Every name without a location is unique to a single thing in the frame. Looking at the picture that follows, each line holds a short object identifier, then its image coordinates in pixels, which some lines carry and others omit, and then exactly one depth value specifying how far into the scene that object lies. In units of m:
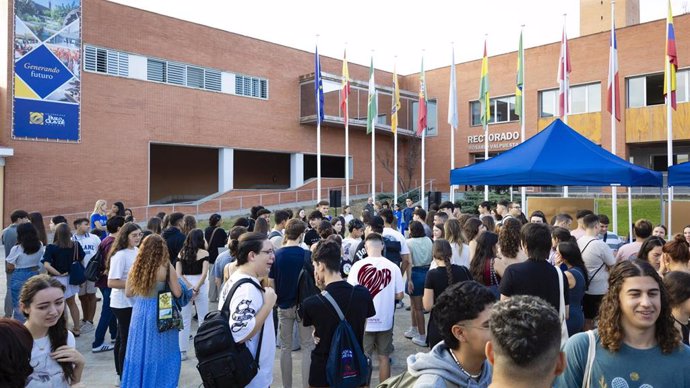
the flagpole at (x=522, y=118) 14.97
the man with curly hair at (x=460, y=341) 1.98
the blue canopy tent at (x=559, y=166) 7.78
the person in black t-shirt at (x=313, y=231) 7.57
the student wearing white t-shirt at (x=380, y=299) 5.05
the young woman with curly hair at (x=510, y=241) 4.78
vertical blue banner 18.95
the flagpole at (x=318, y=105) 21.39
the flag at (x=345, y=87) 21.19
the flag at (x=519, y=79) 18.08
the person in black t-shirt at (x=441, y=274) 4.66
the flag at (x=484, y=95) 18.86
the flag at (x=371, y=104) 21.44
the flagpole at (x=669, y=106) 12.95
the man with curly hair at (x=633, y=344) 2.28
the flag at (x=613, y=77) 14.23
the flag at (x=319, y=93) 21.33
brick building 20.95
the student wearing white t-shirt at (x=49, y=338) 2.82
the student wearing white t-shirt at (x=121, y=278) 5.06
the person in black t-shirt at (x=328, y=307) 3.89
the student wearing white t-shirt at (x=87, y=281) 7.57
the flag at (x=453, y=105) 19.62
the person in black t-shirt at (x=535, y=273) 3.87
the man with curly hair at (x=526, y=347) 1.64
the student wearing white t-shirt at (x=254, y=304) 3.38
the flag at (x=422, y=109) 20.86
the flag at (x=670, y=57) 12.56
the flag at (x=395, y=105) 21.78
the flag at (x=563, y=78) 16.45
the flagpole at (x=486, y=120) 18.20
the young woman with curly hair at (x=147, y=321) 4.39
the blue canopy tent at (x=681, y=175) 8.88
